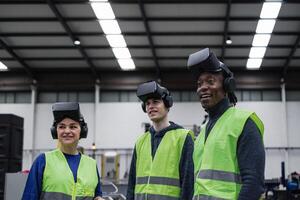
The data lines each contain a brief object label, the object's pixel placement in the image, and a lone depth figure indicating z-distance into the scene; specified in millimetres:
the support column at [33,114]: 22394
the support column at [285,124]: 21656
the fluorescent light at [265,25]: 17125
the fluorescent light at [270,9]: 15945
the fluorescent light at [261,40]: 18438
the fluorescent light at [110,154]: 21031
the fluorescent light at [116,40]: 18692
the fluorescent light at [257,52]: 19781
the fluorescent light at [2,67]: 21750
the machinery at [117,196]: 10052
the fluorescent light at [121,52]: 20047
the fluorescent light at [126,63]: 21391
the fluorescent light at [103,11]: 16188
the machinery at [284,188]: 16219
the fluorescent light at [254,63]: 21062
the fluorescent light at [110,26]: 17406
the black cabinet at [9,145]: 6664
